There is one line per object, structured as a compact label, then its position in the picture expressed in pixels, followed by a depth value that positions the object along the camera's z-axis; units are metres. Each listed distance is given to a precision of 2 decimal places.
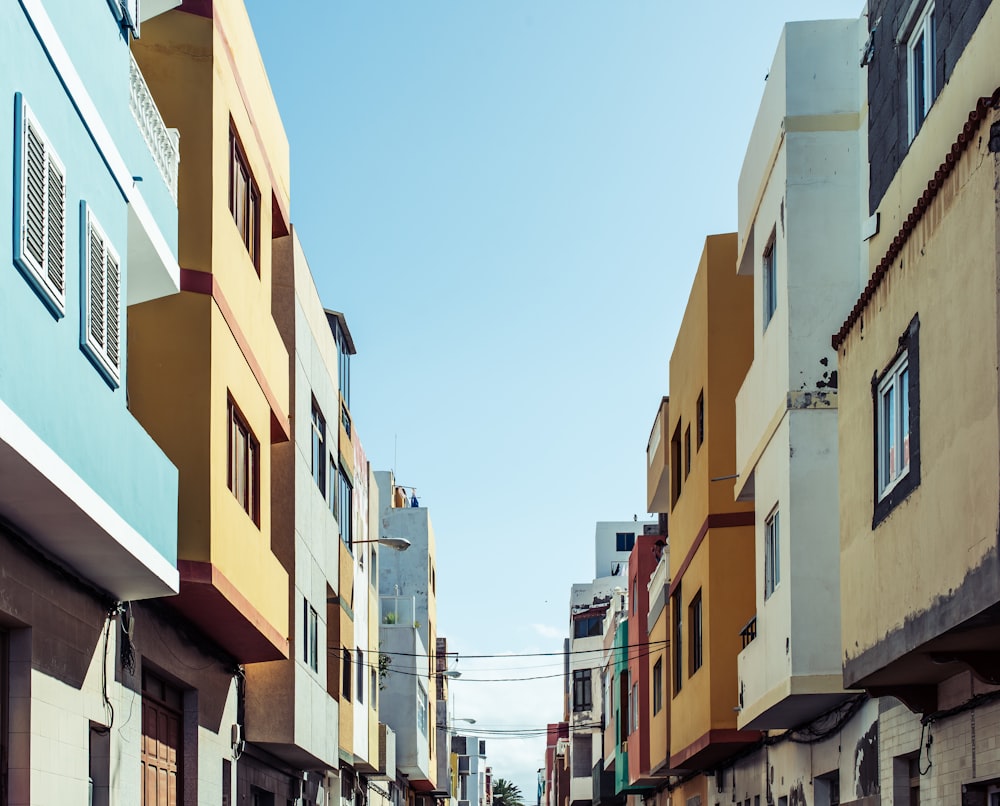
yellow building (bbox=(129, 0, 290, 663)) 16.31
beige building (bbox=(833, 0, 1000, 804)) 10.43
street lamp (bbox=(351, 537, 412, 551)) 30.20
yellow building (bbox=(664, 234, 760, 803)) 23.30
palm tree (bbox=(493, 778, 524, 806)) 157.38
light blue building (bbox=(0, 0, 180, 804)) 10.34
